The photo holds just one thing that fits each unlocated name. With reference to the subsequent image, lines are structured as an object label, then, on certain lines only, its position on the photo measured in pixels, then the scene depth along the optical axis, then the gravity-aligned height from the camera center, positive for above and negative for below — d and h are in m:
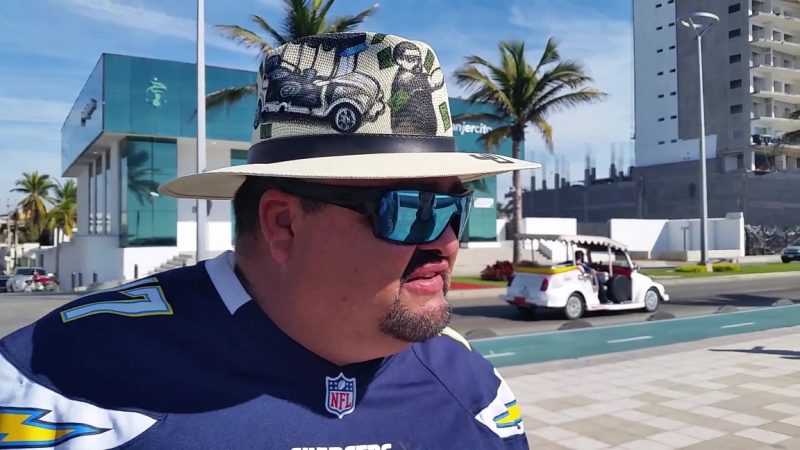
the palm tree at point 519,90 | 22.66 +5.33
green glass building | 26.66 +4.36
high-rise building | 59.06 +14.73
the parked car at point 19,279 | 30.61 -1.69
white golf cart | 13.65 -0.95
